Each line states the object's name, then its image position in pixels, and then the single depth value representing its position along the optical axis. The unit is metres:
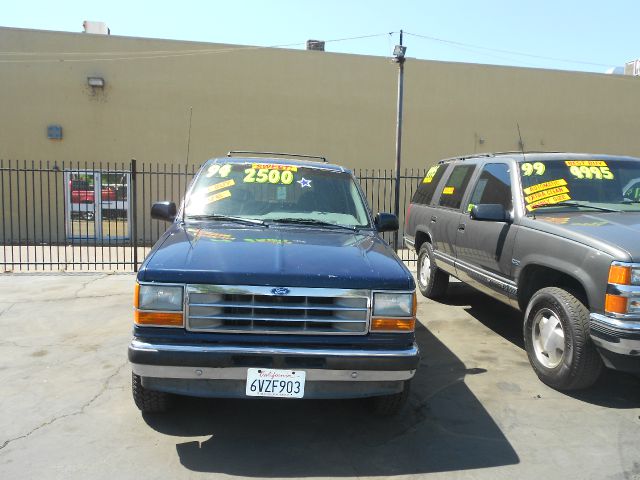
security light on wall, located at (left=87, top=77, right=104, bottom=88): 14.38
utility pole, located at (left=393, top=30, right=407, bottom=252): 10.13
